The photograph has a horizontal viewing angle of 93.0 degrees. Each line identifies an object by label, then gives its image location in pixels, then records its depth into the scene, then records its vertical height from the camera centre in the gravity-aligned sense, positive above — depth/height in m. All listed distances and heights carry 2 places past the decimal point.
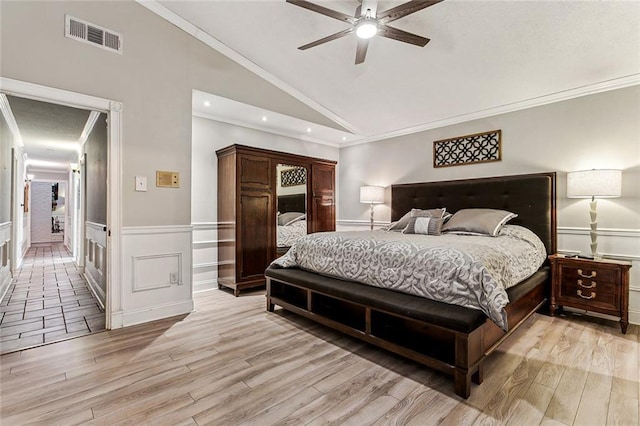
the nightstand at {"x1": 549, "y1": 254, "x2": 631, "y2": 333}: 2.70 -0.70
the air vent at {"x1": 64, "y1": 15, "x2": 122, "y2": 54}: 2.55 +1.54
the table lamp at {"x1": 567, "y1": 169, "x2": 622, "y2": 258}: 2.79 +0.24
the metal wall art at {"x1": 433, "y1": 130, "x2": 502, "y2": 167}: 3.89 +0.84
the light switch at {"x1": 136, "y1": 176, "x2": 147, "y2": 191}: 2.89 +0.26
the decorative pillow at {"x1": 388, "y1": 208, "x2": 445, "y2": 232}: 3.74 -0.12
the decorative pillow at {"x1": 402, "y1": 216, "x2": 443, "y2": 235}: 3.39 -0.17
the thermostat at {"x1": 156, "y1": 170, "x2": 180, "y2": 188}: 3.01 +0.31
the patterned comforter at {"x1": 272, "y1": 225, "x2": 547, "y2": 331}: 1.91 -0.40
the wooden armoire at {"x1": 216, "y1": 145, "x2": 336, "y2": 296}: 3.84 -0.03
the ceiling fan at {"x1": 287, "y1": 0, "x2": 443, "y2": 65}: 2.09 +1.39
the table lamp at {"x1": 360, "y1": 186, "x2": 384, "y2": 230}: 4.89 +0.26
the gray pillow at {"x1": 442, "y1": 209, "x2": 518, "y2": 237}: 3.19 -0.11
